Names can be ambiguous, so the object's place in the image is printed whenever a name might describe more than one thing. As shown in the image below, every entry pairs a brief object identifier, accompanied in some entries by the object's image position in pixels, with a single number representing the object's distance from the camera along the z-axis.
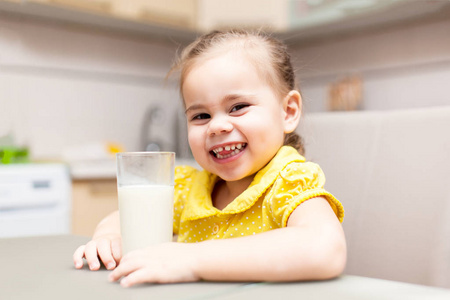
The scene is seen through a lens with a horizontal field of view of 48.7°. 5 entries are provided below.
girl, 0.60
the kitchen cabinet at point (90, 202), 2.51
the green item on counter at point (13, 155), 2.47
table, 0.54
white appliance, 2.28
